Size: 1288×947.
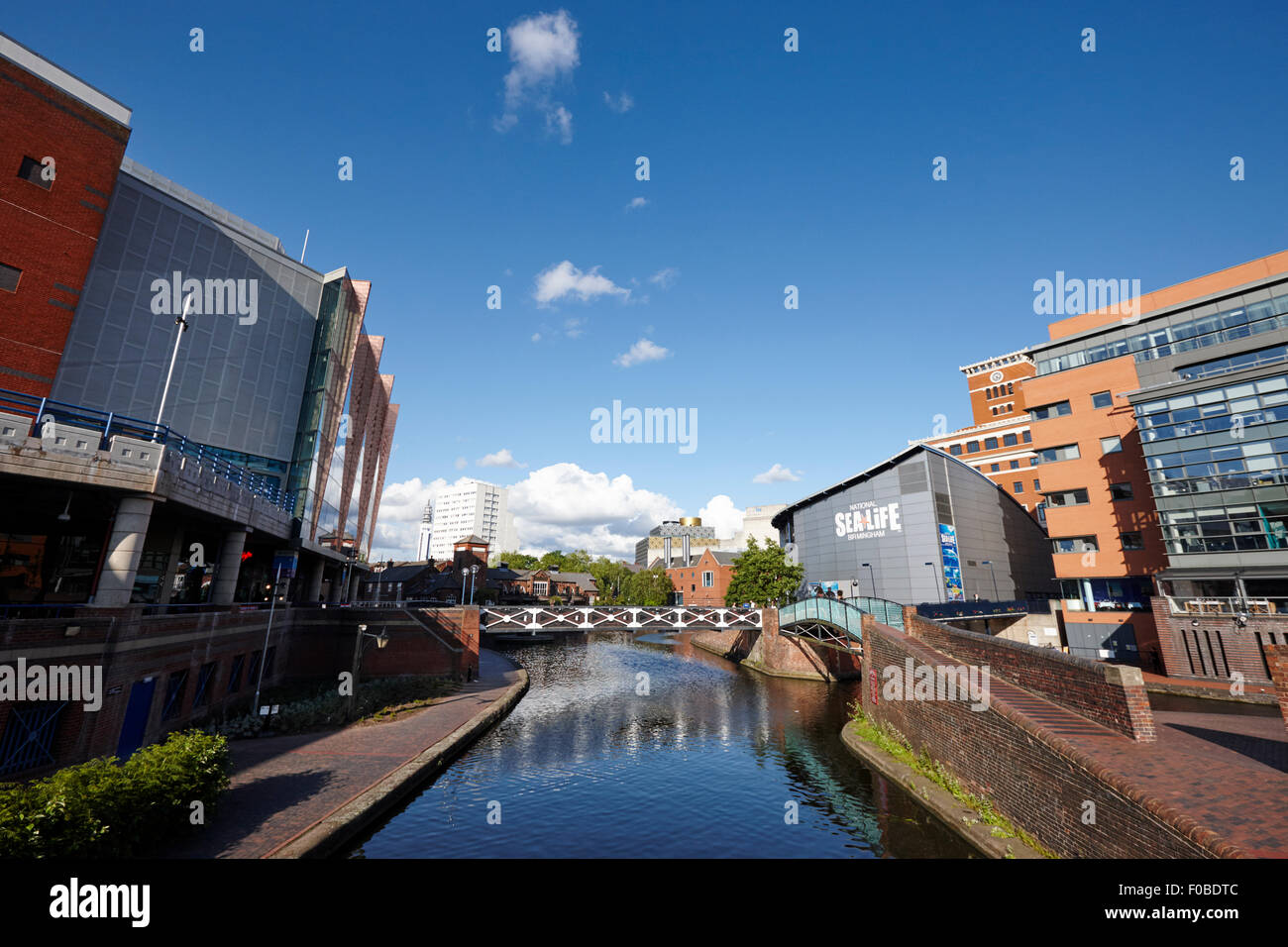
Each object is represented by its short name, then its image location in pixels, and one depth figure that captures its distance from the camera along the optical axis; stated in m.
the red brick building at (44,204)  23.41
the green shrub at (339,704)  21.64
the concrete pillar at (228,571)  23.73
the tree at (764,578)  50.03
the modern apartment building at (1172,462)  30.95
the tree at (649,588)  90.19
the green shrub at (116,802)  8.67
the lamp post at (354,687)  23.48
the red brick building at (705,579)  86.88
